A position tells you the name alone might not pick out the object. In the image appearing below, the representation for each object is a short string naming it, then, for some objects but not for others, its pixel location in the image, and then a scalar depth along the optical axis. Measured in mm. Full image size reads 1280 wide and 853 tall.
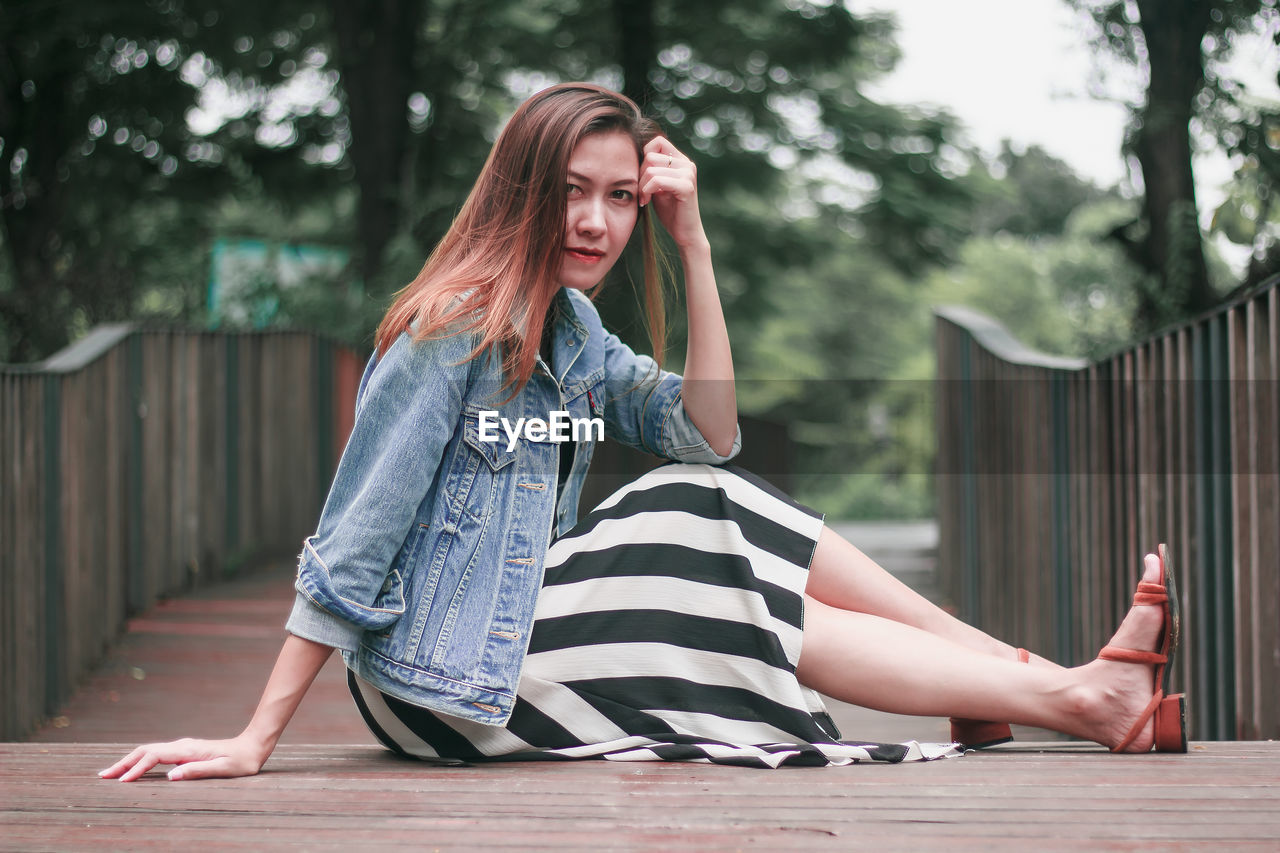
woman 1857
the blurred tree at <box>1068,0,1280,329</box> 5367
